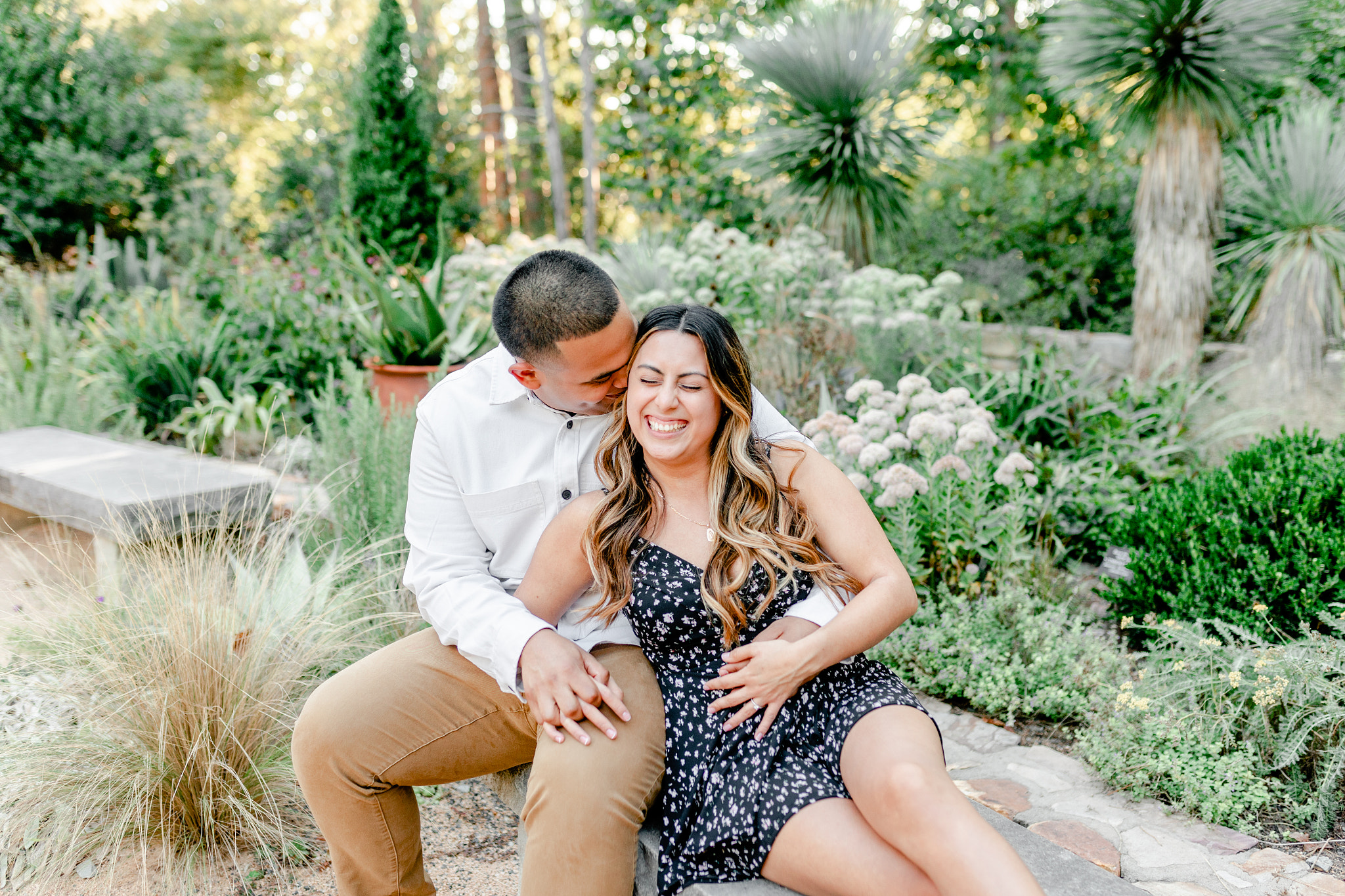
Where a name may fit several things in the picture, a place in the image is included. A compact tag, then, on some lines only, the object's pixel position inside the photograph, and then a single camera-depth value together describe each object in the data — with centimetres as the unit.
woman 159
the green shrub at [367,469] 337
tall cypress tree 1108
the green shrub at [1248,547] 288
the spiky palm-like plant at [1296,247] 541
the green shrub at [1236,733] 221
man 173
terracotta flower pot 466
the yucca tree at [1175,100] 540
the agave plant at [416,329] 475
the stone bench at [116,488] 315
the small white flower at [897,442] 325
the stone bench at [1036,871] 160
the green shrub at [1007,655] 279
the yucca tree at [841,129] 707
